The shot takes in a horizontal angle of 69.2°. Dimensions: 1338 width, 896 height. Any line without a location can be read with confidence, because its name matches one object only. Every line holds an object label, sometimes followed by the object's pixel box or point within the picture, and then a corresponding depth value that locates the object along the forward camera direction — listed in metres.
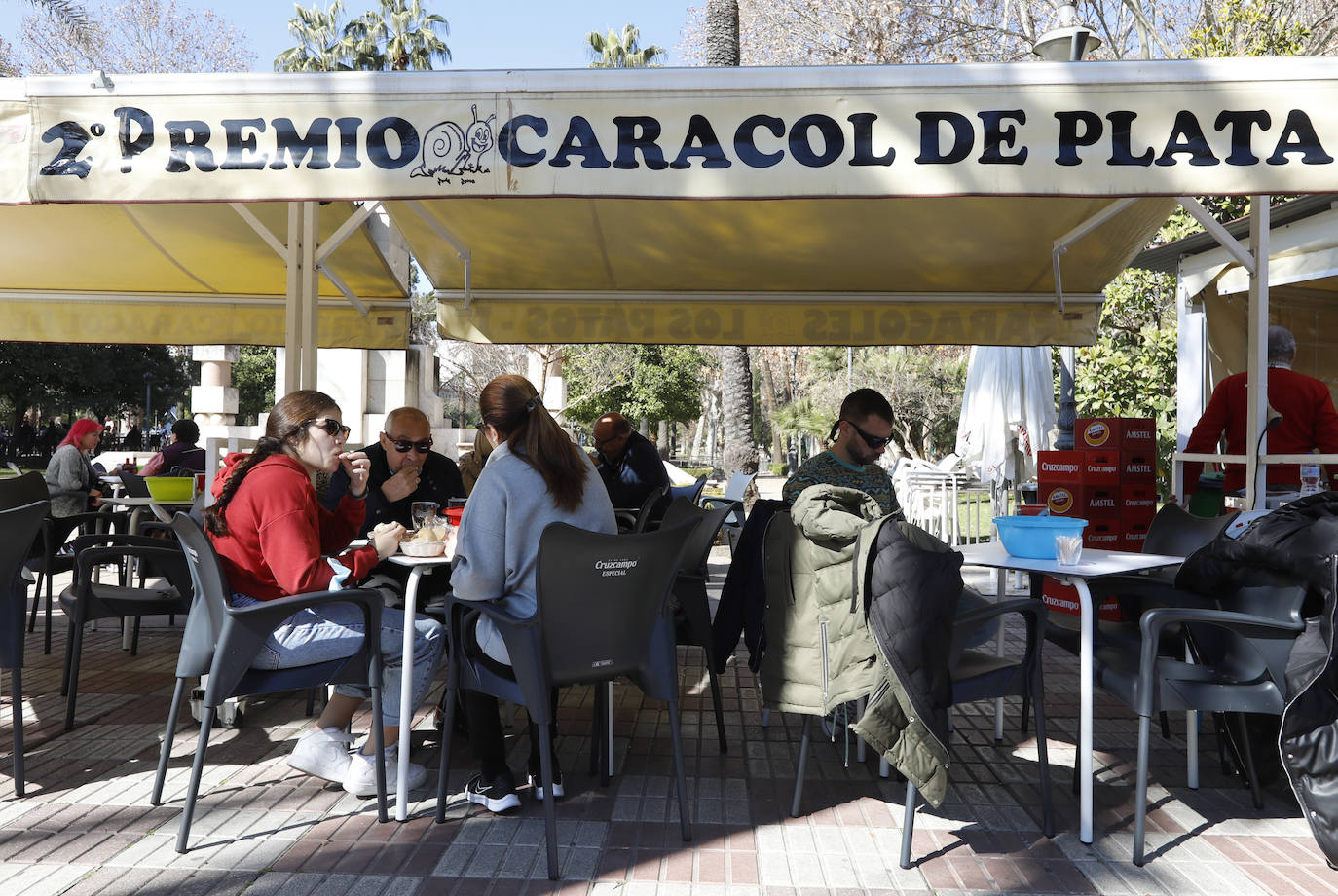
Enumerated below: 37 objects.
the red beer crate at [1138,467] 6.93
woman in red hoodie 3.04
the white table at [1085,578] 3.06
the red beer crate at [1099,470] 6.91
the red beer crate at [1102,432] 6.90
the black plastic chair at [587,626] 2.86
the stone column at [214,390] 17.16
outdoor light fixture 4.96
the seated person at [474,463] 5.45
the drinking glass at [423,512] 3.58
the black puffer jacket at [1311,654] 2.84
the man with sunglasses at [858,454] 3.80
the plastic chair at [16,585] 3.26
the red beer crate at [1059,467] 6.98
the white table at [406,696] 3.16
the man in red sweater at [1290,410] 5.02
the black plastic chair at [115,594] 3.98
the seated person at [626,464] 6.45
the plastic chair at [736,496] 7.07
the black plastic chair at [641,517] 5.13
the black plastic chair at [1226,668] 2.97
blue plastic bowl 3.35
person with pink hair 6.55
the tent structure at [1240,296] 6.04
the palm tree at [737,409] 13.82
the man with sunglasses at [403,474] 4.19
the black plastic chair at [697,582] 3.95
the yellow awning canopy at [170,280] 6.01
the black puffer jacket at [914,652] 2.79
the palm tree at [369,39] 28.05
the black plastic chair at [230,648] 2.89
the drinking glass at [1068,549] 3.32
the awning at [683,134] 3.02
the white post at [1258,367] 4.30
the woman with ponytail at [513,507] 3.06
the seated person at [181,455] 6.87
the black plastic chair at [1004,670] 2.99
